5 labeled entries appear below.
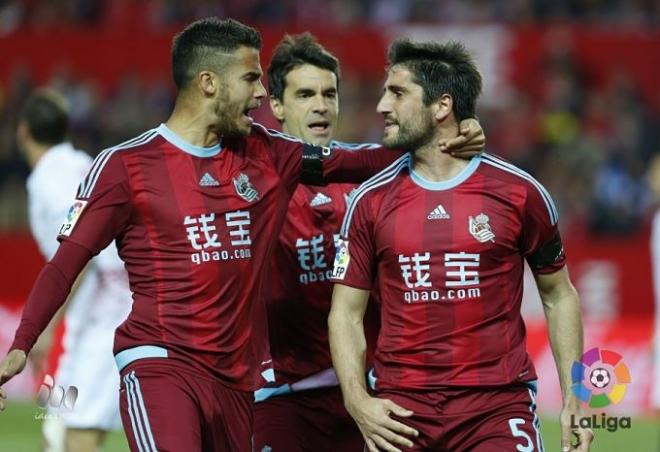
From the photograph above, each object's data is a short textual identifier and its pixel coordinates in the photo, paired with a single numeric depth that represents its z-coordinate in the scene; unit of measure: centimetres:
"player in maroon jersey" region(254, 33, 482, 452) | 1455
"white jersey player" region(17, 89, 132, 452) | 1700
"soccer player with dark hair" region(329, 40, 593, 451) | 1206
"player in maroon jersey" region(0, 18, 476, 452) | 1209
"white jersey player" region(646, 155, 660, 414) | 1925
